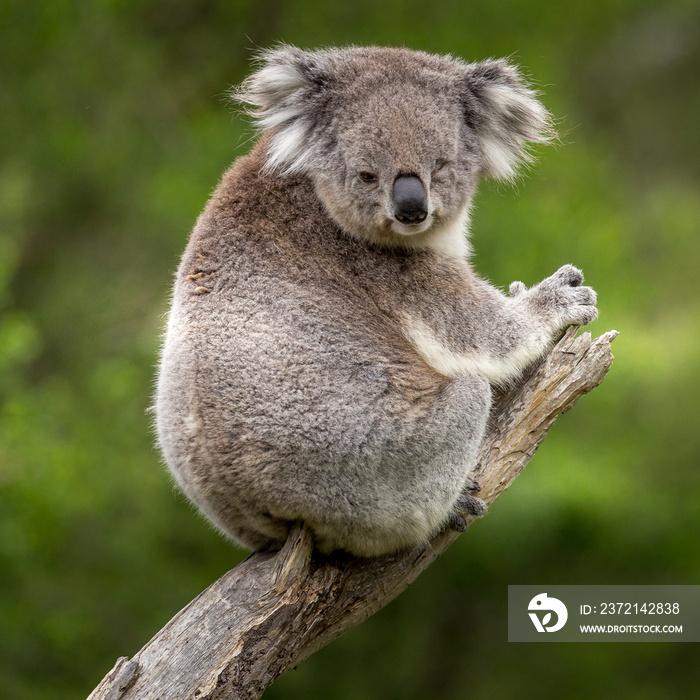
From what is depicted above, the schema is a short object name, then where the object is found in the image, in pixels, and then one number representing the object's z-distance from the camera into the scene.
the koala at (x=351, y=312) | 7.16
